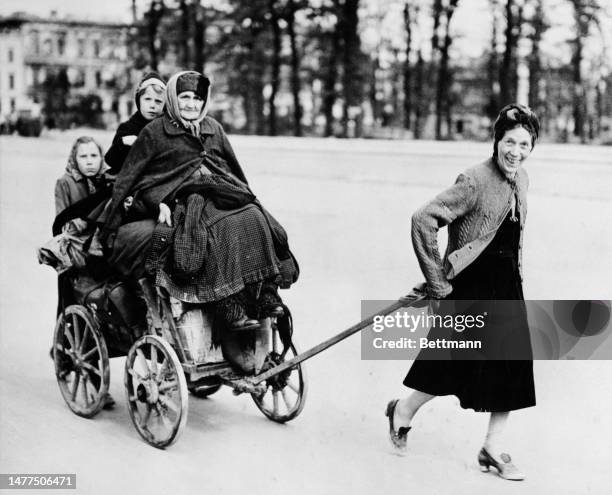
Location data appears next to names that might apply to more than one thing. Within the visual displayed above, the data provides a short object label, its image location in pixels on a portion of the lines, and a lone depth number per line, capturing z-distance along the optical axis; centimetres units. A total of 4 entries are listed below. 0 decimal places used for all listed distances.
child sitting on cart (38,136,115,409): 464
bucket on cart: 409
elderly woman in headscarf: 400
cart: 409
